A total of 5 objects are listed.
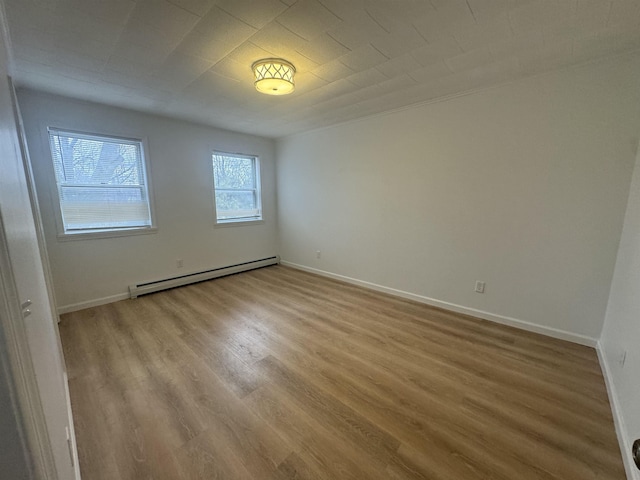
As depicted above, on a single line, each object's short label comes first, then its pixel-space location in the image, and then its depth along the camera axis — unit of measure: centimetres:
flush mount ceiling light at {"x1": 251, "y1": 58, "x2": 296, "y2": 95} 200
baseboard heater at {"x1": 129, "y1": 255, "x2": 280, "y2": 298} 345
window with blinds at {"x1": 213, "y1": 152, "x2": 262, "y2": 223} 424
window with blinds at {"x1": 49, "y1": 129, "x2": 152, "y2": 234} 288
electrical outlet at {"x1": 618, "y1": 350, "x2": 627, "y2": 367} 157
